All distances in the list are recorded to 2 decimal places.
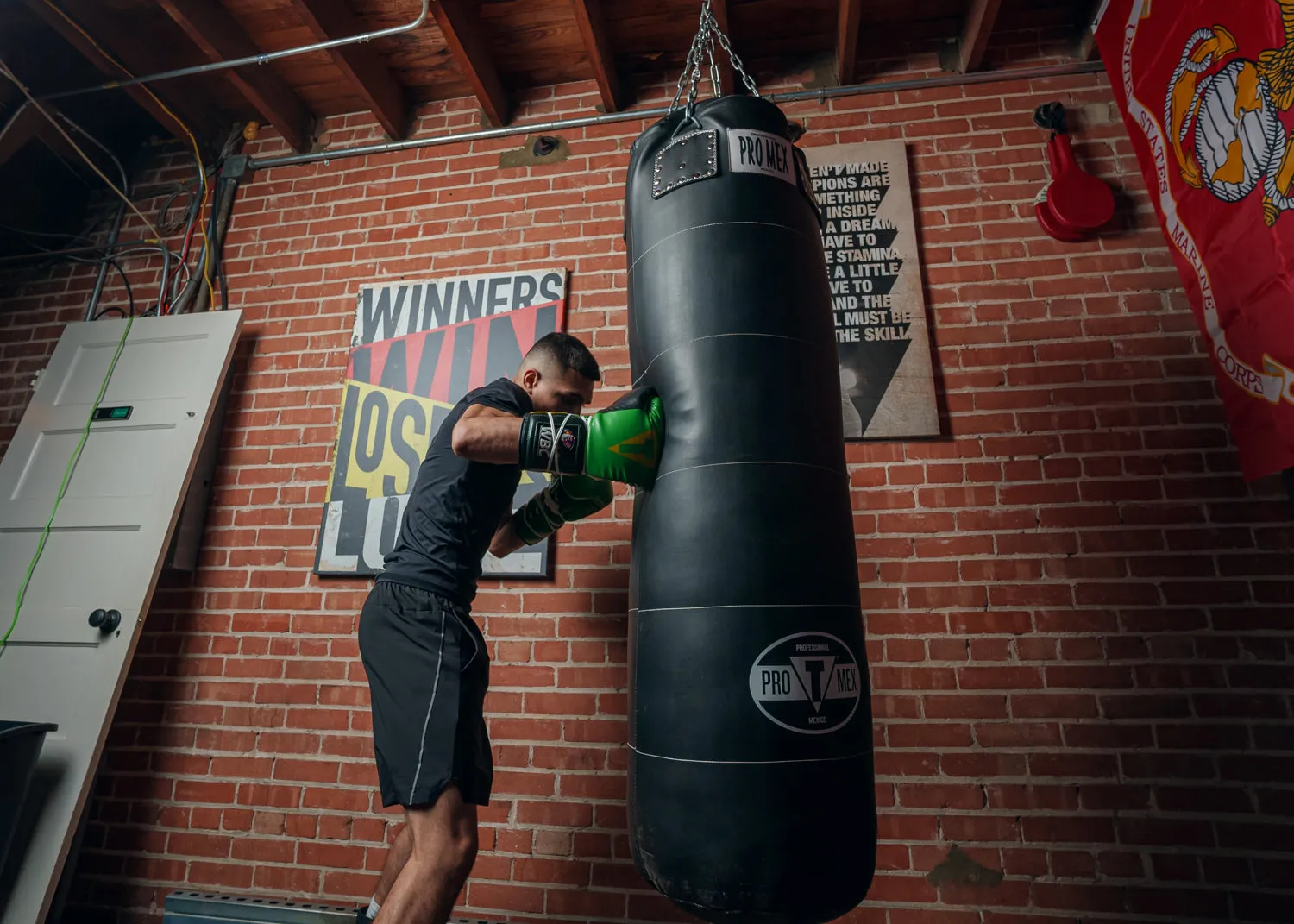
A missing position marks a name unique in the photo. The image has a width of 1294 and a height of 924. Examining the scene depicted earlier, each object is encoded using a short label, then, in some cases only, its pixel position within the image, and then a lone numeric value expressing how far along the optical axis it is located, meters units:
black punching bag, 1.08
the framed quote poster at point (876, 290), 2.28
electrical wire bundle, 2.96
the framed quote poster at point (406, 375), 2.49
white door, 2.10
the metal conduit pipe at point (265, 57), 2.29
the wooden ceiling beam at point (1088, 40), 2.49
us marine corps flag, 1.61
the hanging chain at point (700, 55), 1.59
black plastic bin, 1.92
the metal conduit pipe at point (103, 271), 3.03
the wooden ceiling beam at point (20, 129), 2.86
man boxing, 1.35
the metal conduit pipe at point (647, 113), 2.54
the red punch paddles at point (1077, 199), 2.31
